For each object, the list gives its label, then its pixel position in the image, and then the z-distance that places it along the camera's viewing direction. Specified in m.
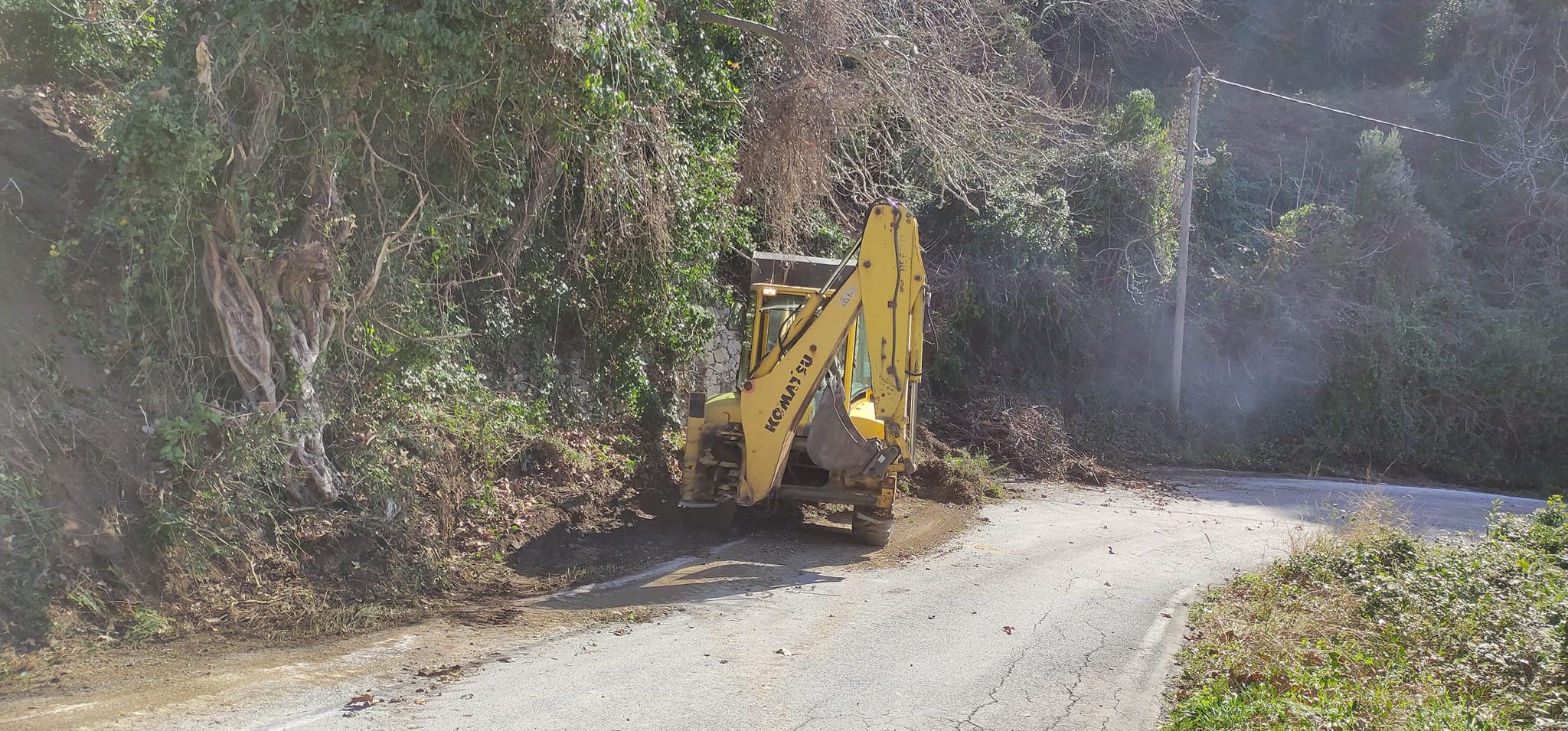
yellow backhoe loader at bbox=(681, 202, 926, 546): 9.70
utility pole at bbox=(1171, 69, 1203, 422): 20.81
